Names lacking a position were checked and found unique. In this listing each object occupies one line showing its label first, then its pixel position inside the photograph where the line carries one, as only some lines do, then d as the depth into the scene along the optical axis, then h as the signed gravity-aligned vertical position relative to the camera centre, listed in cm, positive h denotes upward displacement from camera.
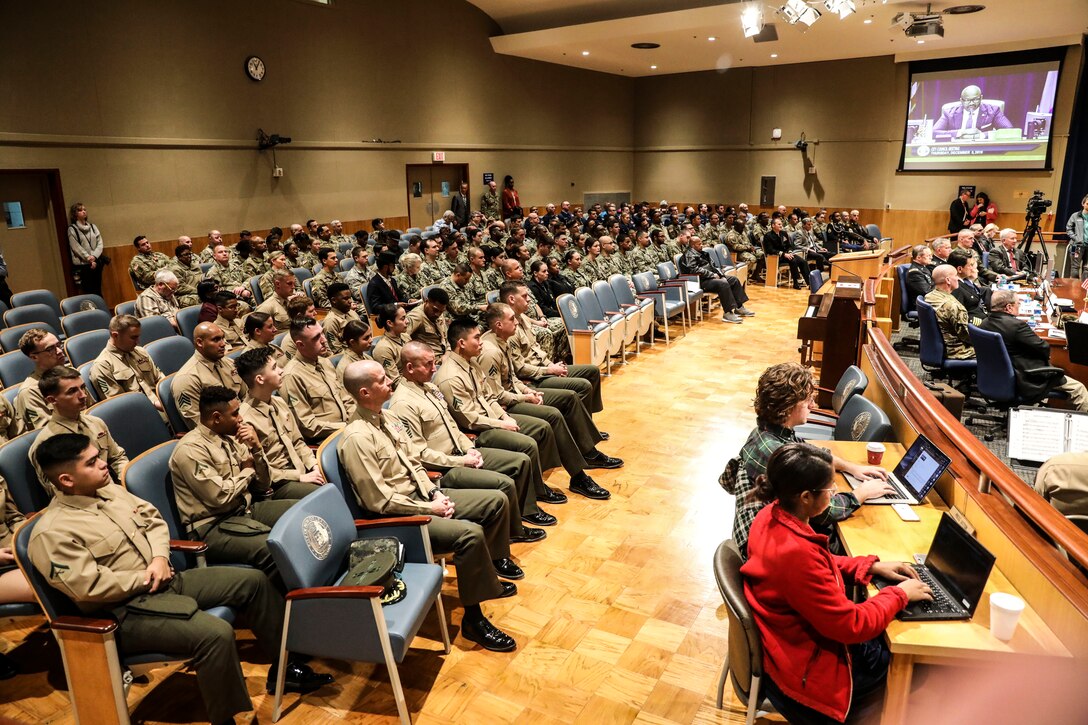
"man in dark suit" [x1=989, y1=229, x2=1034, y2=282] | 874 -63
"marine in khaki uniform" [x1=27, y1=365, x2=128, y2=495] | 314 -89
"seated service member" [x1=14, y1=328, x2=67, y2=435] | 360 -87
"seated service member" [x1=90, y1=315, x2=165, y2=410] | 417 -91
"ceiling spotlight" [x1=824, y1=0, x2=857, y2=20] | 839 +240
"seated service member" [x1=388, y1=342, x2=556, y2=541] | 357 -116
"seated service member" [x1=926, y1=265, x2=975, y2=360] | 555 -83
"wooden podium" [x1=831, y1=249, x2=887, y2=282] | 887 -69
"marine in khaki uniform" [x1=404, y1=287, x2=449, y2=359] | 562 -94
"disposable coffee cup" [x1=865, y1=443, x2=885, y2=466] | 307 -106
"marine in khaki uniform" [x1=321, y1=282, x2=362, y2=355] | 538 -80
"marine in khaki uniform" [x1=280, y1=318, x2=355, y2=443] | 399 -100
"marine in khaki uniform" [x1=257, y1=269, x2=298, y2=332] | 610 -77
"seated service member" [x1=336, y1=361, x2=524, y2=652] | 301 -127
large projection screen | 1319 +178
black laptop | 202 -110
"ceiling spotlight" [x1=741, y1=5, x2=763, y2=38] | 918 +246
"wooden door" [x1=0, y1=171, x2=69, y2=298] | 800 -29
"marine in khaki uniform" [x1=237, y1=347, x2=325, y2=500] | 340 -105
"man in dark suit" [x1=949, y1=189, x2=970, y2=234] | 1398 -8
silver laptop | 266 -103
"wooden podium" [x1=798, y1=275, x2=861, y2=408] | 540 -96
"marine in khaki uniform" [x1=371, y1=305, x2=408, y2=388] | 484 -88
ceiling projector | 991 +256
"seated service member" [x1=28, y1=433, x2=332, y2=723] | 232 -123
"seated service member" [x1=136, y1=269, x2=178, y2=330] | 612 -73
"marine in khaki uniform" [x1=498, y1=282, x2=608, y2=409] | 505 -113
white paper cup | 189 -108
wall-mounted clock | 1002 +204
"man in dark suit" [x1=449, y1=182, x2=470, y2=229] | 1374 +4
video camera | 1139 +2
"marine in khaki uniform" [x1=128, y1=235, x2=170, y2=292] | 753 -57
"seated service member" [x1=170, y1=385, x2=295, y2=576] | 292 -115
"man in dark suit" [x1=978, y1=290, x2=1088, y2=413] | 480 -106
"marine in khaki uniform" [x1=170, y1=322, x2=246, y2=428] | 391 -90
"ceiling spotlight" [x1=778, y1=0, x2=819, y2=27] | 876 +243
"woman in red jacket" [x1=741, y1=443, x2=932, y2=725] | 196 -111
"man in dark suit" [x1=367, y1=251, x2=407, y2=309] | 668 -70
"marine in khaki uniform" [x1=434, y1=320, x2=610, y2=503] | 407 -118
